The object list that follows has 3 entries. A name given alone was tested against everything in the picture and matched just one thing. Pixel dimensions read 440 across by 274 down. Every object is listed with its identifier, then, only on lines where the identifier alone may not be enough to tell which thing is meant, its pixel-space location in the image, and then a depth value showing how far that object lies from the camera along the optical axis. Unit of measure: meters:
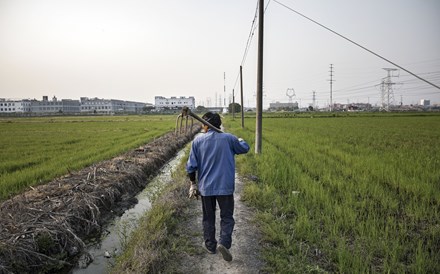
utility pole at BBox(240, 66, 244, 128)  25.32
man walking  3.23
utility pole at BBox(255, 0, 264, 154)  10.41
